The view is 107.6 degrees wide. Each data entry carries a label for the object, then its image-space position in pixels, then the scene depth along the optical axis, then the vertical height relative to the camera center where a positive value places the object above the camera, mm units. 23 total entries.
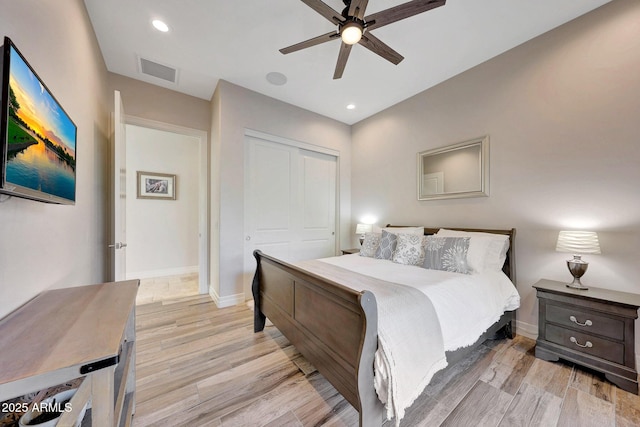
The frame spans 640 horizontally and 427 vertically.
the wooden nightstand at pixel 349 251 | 4023 -671
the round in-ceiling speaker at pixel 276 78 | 3096 +1823
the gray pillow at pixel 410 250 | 2717 -438
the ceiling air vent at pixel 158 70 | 2879 +1820
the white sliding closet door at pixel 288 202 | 3545 +174
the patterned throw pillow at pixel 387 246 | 2990 -433
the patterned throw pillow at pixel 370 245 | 3188 -443
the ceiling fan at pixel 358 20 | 1689 +1496
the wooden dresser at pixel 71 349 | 655 -449
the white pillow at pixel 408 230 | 3208 -248
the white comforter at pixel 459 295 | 1690 -673
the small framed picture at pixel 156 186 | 4645 +535
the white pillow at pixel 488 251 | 2357 -394
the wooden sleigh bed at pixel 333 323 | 1236 -808
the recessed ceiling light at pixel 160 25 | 2279 +1855
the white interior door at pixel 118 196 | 2150 +147
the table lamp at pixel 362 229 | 4129 -286
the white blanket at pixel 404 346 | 1226 -771
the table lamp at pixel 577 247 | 1956 -284
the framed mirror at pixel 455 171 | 2844 +563
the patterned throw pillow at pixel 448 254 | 2299 -425
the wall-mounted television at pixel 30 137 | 889 +348
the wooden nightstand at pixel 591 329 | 1740 -940
